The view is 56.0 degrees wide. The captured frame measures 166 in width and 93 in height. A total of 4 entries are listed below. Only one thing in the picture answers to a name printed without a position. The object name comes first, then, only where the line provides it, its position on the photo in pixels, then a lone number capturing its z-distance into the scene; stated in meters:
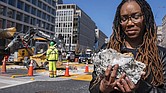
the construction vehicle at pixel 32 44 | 11.31
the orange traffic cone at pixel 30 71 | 7.45
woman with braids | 0.90
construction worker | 7.11
